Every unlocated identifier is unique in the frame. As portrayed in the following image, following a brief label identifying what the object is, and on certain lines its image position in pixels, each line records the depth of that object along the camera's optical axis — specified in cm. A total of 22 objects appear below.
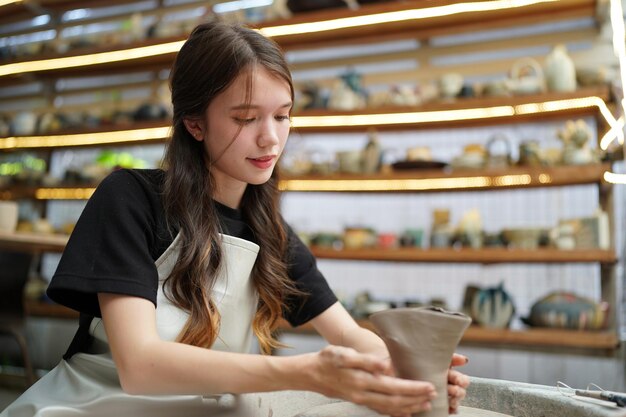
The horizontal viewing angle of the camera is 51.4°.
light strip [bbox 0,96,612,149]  358
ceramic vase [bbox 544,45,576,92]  358
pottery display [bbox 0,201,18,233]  347
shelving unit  348
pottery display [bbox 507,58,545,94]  366
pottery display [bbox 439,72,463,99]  390
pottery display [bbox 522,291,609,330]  339
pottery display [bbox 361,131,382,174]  406
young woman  98
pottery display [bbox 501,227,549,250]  360
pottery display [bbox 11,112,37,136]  544
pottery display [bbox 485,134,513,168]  370
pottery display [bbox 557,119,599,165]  348
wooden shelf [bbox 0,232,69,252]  314
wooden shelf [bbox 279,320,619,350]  333
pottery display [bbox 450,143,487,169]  375
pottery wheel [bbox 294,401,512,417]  104
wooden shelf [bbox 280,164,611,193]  349
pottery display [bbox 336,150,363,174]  411
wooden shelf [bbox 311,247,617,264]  346
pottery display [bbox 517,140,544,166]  358
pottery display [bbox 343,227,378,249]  407
